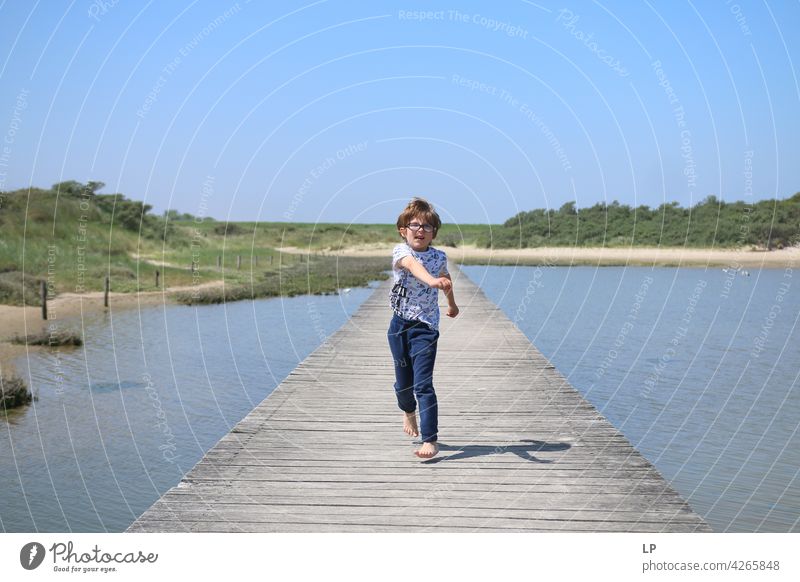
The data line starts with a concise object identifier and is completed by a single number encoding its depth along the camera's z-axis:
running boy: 6.45
